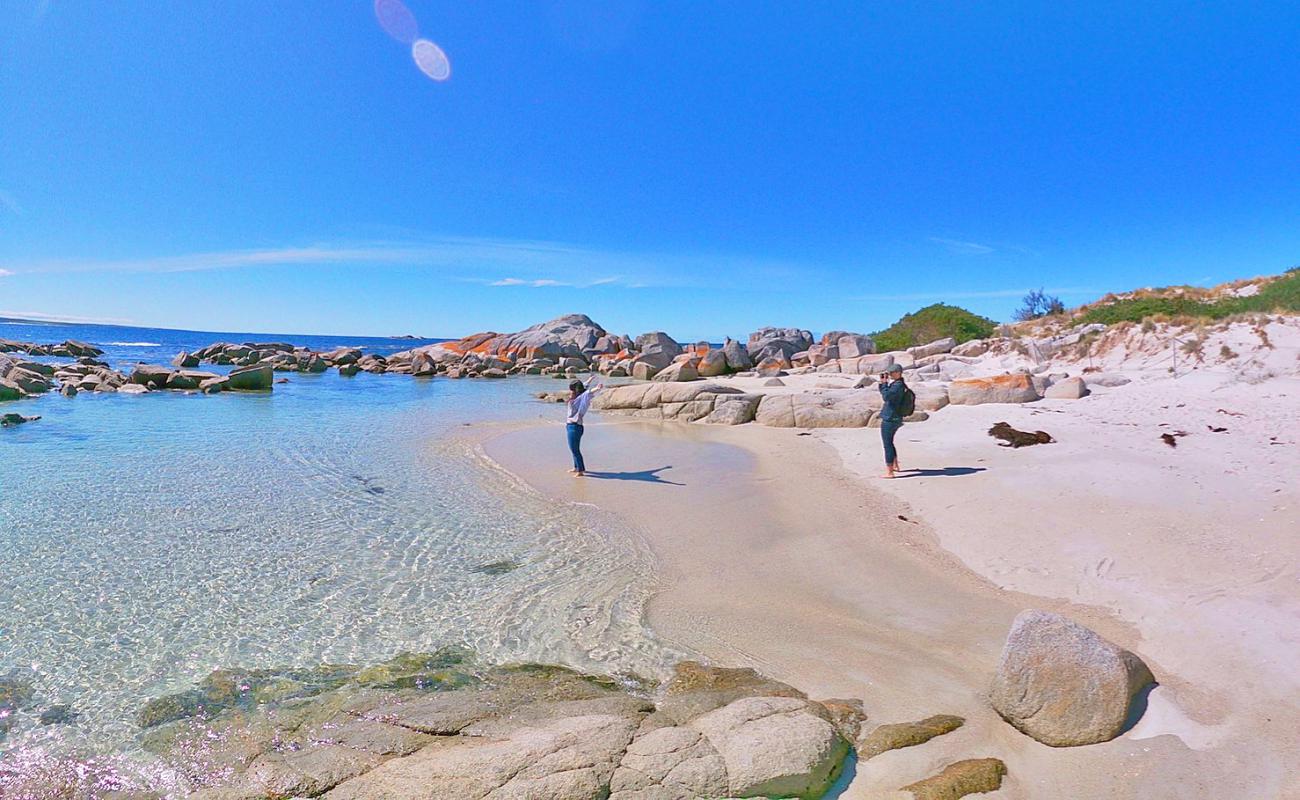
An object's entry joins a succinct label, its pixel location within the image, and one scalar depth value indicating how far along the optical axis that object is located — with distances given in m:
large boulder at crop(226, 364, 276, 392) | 27.42
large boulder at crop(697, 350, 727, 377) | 38.09
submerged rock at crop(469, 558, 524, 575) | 6.82
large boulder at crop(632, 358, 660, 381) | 42.09
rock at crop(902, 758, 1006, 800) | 3.04
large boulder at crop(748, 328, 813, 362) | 44.45
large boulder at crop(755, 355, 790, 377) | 37.78
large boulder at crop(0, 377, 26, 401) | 21.67
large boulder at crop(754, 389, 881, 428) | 15.75
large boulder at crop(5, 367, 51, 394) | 23.81
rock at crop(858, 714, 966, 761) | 3.49
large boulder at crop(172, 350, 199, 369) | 44.06
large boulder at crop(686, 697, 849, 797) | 3.04
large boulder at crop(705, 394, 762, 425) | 17.97
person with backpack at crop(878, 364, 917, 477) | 10.40
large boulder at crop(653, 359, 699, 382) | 35.75
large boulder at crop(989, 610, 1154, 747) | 3.46
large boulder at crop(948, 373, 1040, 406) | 16.42
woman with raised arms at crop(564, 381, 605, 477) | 11.71
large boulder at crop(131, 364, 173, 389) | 26.78
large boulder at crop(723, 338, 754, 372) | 42.12
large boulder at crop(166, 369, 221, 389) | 27.03
